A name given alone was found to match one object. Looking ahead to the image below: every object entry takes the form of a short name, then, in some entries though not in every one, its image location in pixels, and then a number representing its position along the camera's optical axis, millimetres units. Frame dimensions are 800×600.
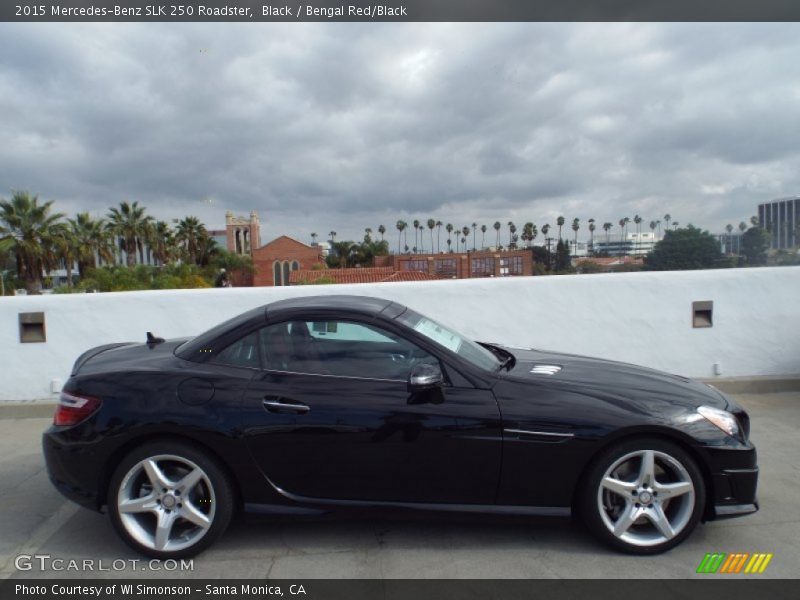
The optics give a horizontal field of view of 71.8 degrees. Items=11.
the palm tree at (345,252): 94938
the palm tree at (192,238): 66188
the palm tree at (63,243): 37938
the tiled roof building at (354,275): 52156
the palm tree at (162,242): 58750
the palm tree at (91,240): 48312
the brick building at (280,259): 91562
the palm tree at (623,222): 58125
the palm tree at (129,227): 55562
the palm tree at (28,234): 35906
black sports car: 3061
